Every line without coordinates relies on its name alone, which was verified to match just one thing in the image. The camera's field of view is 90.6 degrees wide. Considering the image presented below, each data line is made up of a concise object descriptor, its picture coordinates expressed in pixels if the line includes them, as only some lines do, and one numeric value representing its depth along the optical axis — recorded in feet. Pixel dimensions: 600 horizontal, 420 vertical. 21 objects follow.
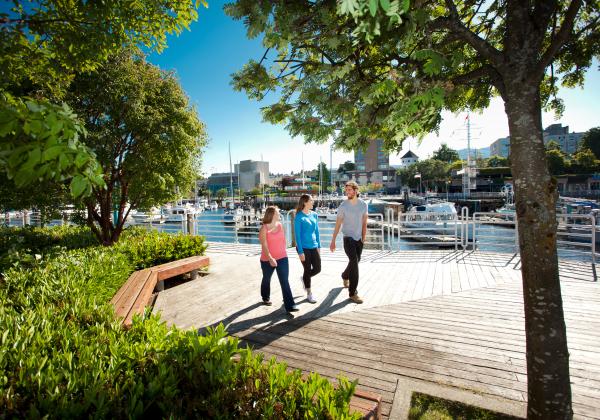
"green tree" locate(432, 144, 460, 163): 331.98
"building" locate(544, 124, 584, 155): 460.55
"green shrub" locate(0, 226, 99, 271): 16.53
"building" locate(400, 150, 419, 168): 444.55
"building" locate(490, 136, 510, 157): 564.30
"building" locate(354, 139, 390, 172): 411.11
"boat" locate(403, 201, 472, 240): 90.32
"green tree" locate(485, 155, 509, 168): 318.67
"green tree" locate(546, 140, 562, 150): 243.15
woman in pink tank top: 16.21
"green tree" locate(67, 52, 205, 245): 25.76
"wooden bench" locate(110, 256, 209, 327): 13.74
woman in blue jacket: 17.56
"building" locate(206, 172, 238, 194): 466.29
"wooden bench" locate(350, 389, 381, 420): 6.77
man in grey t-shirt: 17.98
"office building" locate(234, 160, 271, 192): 451.12
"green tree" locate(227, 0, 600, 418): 7.04
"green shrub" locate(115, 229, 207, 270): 22.41
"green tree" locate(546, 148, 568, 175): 210.36
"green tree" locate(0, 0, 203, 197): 4.17
